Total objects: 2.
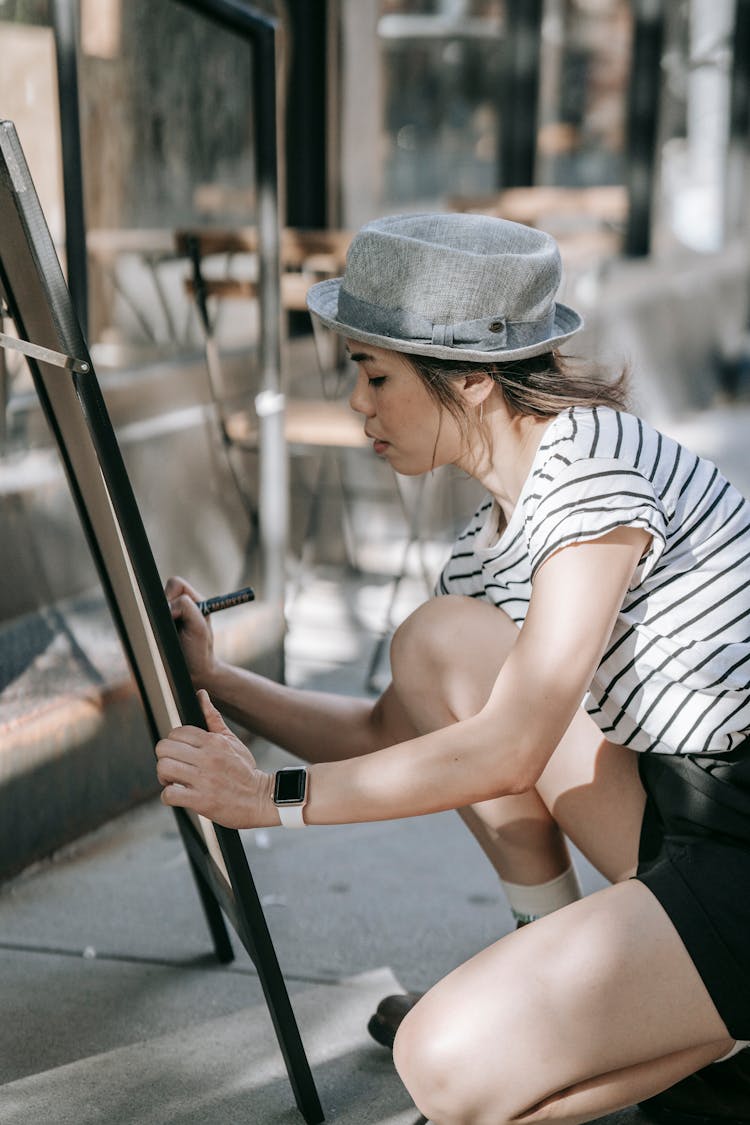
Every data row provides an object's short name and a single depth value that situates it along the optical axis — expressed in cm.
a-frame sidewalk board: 175
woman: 187
